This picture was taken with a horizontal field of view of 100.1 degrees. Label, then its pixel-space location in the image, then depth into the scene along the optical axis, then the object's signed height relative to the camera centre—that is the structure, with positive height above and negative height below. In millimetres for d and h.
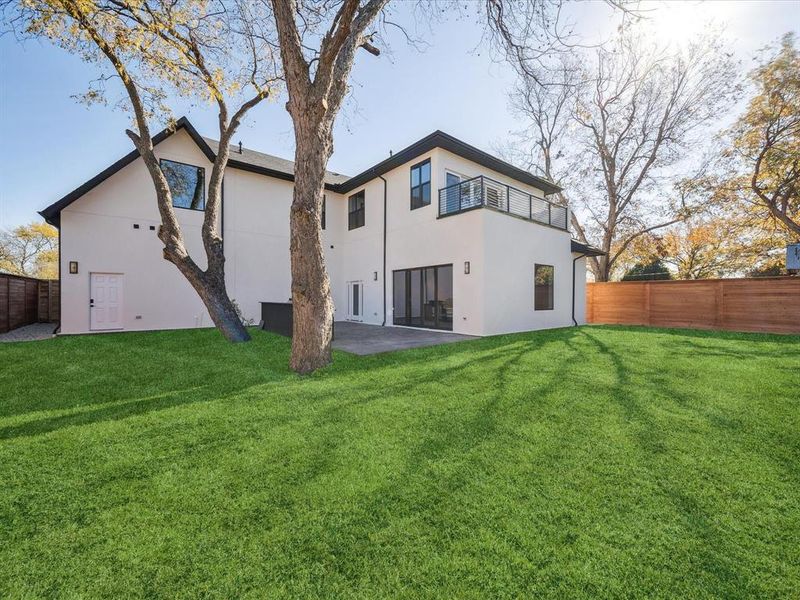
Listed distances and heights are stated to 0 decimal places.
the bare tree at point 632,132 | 14453 +8538
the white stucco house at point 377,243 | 9656 +1918
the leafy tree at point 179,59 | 6887 +5569
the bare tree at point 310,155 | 5160 +2369
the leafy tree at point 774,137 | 11328 +5934
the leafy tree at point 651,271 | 21203 +1952
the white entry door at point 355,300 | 13852 +50
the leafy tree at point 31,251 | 25859 +4119
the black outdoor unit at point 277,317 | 8978 -442
